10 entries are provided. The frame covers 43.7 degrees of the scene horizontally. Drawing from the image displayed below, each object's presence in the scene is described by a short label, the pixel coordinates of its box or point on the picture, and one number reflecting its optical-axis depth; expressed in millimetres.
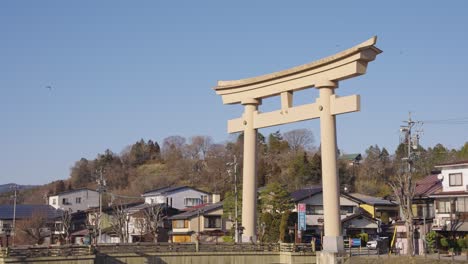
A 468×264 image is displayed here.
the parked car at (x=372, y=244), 39812
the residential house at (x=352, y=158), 85856
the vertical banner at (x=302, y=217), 40531
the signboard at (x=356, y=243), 41669
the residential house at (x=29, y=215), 61344
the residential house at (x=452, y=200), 35656
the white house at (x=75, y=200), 78375
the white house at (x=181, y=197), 67500
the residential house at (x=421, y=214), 36375
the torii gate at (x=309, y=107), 28641
